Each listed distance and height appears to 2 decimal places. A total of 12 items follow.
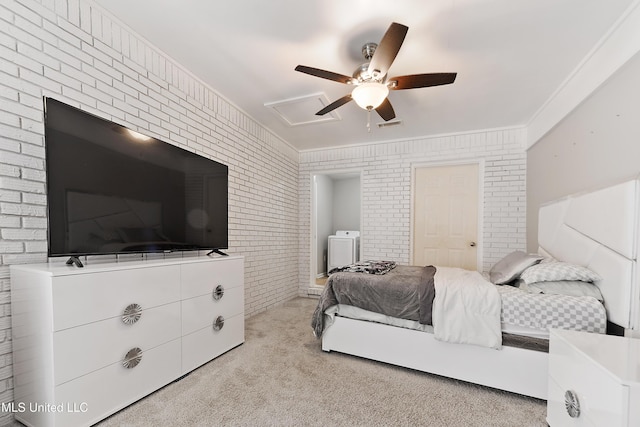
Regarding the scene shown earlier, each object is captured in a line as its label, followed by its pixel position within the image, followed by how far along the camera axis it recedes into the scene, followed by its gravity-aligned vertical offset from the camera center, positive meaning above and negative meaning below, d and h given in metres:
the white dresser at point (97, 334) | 1.27 -0.72
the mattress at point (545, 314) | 1.63 -0.68
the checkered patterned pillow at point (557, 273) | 1.77 -0.45
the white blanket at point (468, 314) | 1.81 -0.76
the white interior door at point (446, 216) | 3.78 -0.11
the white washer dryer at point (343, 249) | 5.27 -0.83
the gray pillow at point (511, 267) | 2.17 -0.52
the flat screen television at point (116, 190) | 1.40 +0.13
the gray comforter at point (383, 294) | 2.04 -0.72
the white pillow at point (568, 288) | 1.74 -0.56
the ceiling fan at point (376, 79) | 1.76 +0.95
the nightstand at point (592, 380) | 0.95 -0.72
